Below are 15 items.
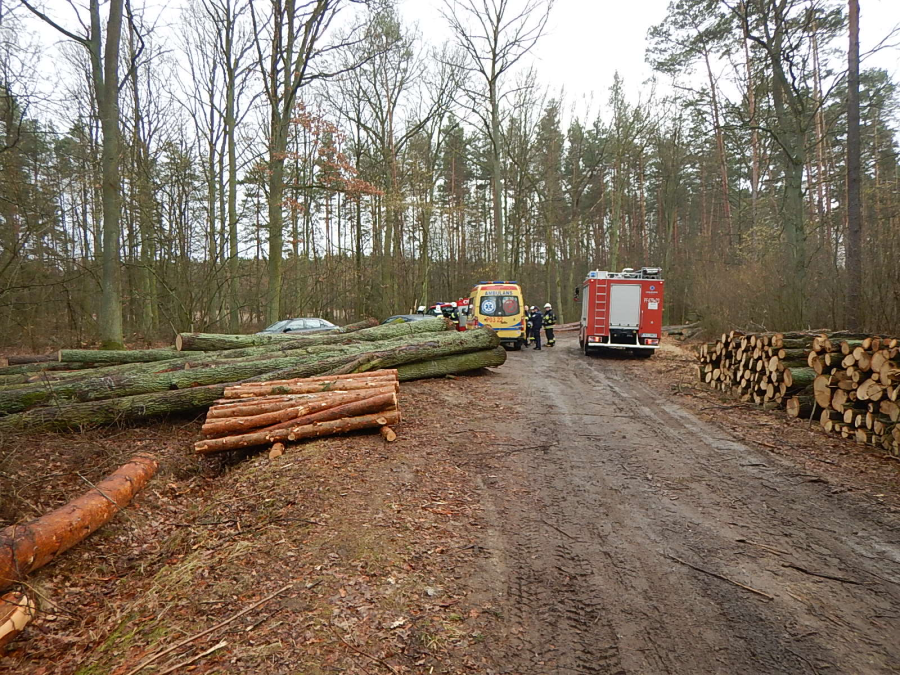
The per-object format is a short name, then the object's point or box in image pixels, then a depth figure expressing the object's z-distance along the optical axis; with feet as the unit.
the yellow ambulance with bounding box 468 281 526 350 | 58.44
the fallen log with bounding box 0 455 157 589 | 11.87
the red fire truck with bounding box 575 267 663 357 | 52.39
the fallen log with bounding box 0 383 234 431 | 21.71
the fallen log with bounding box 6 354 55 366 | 33.97
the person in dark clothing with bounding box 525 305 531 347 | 63.36
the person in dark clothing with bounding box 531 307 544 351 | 61.60
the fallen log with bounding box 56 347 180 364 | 31.24
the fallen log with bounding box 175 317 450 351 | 34.58
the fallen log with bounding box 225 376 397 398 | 24.24
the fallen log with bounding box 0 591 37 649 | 10.20
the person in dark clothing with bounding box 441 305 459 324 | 71.51
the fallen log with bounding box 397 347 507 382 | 34.42
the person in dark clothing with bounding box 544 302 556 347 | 62.85
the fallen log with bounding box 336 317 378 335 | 47.67
